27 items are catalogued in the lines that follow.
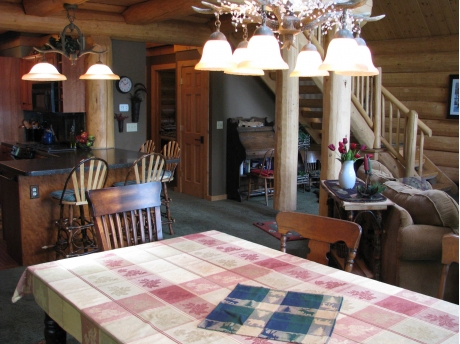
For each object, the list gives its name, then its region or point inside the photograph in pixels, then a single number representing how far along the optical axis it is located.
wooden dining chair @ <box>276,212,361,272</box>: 2.36
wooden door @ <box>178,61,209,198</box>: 7.39
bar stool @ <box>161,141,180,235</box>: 5.19
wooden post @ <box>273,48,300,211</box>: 5.91
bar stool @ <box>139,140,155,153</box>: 6.22
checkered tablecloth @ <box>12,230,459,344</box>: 1.60
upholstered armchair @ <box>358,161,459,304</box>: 3.36
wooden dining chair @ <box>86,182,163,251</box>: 2.61
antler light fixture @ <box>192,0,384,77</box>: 1.95
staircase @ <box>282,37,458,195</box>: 6.30
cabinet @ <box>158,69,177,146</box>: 9.00
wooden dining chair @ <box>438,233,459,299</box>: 2.11
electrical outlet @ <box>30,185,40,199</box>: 4.36
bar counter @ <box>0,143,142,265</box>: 4.30
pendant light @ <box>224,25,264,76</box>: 2.24
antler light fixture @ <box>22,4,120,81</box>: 4.39
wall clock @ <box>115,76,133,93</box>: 6.75
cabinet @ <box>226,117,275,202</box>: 7.21
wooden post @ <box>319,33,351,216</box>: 5.36
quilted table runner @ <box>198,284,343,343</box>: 1.59
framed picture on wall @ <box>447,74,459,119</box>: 7.46
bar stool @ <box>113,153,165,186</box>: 4.52
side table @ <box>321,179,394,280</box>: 3.64
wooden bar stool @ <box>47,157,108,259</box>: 4.13
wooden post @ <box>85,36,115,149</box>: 6.29
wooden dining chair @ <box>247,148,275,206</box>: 7.06
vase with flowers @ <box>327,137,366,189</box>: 4.21
